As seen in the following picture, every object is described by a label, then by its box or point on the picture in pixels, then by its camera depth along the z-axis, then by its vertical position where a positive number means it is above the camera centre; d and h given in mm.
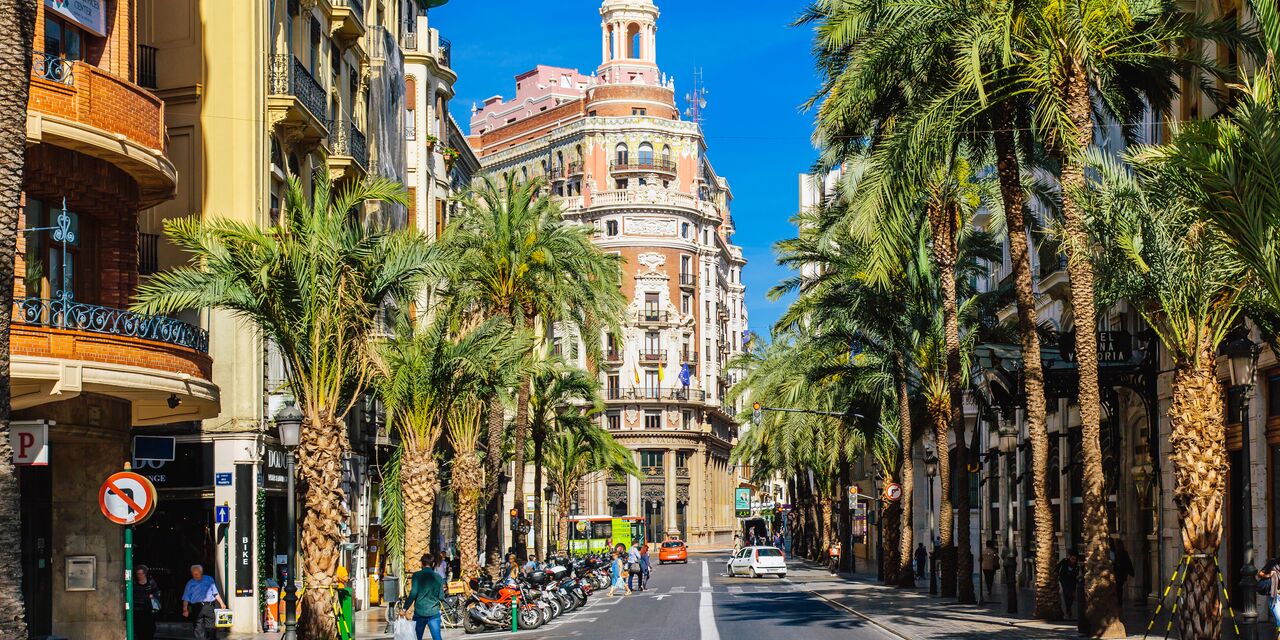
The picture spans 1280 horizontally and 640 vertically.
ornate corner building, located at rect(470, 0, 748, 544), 127125 +15174
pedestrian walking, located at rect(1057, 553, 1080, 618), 33625 -3274
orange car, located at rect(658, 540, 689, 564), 95812 -7253
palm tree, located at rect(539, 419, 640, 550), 69688 -969
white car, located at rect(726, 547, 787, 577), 63375 -5332
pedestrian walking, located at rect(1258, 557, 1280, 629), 23480 -2504
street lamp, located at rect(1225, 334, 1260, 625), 22172 +719
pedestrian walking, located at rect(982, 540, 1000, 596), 41500 -3651
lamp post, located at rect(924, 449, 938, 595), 41178 -1893
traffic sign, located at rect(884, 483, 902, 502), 50750 -2007
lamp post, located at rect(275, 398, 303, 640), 24203 -88
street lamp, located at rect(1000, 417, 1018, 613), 52562 -832
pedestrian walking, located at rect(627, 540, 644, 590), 53441 -4533
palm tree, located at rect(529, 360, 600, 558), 57469 +1529
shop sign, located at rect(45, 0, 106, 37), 24312 +6844
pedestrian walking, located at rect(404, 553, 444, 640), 22375 -2289
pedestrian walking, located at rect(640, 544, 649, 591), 55625 -4746
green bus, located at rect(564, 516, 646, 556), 87938 -5392
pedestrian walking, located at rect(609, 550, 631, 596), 53344 -4887
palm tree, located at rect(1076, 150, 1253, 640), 22391 +1209
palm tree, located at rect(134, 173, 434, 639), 24859 +2243
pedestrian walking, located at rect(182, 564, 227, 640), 26094 -2689
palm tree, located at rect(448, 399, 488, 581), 38938 -963
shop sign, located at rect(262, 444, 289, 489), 34466 -637
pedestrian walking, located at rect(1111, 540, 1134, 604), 35594 -3119
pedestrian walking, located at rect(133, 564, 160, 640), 25188 -2638
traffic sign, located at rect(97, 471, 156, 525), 16844 -608
